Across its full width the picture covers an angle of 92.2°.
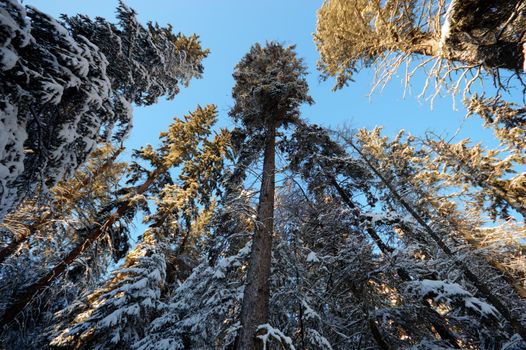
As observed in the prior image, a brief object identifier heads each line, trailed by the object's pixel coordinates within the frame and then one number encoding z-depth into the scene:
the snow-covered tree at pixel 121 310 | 8.29
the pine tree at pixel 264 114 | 5.20
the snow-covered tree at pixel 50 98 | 3.50
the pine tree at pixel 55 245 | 8.09
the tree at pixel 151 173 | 8.16
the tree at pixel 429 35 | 4.97
